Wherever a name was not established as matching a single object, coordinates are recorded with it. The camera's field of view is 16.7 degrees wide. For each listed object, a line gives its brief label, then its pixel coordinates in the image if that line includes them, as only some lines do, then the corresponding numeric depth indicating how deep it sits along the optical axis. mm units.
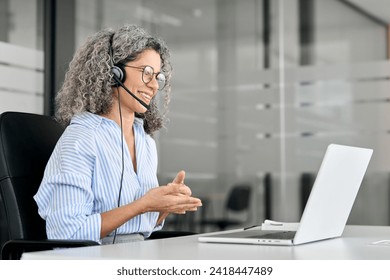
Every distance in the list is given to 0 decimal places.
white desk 2457
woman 3027
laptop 2654
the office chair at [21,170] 3159
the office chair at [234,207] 7061
